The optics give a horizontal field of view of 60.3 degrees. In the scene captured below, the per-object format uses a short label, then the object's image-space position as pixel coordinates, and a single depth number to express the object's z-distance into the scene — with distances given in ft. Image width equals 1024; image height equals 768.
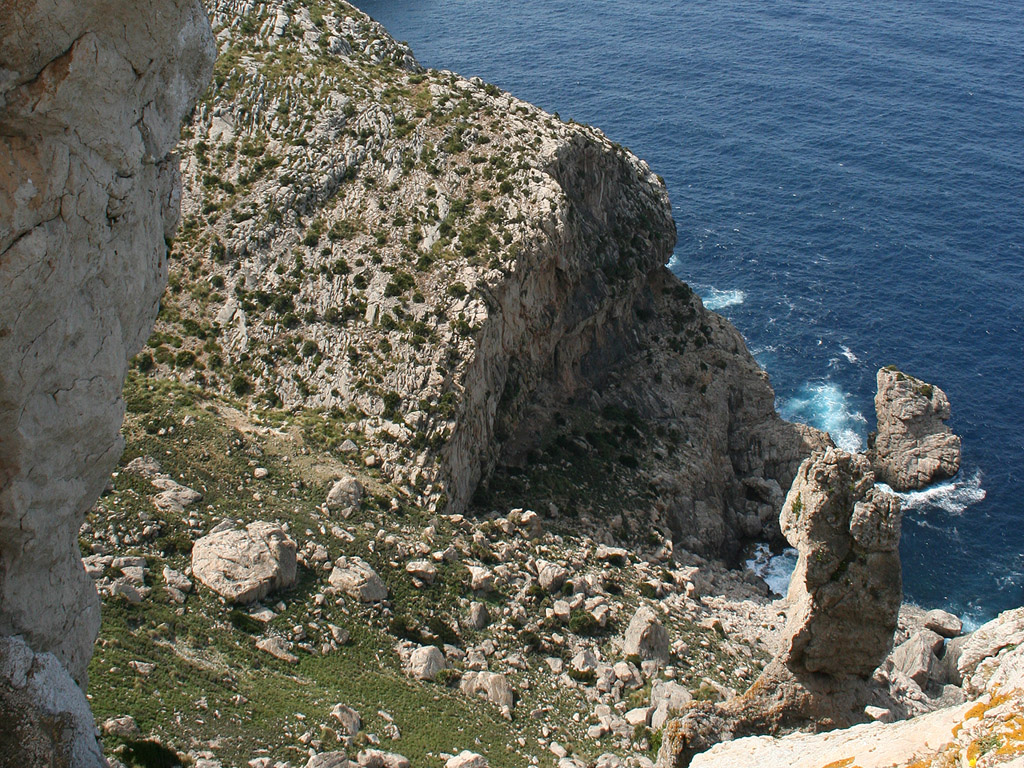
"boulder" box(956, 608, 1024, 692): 111.04
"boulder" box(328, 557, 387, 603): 169.27
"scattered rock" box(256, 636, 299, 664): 148.15
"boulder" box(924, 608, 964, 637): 259.60
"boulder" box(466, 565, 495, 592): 185.68
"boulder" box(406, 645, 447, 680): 158.61
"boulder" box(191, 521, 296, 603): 155.02
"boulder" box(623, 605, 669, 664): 182.80
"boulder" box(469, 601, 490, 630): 178.09
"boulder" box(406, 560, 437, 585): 181.68
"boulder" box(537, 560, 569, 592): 196.48
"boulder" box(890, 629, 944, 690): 232.53
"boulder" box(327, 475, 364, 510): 193.36
